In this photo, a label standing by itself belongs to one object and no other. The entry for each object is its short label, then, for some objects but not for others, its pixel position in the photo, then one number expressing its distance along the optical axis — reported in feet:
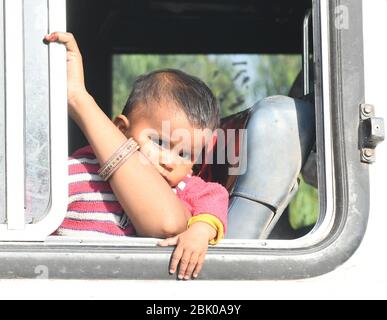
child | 10.42
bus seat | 11.49
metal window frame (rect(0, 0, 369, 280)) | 9.77
